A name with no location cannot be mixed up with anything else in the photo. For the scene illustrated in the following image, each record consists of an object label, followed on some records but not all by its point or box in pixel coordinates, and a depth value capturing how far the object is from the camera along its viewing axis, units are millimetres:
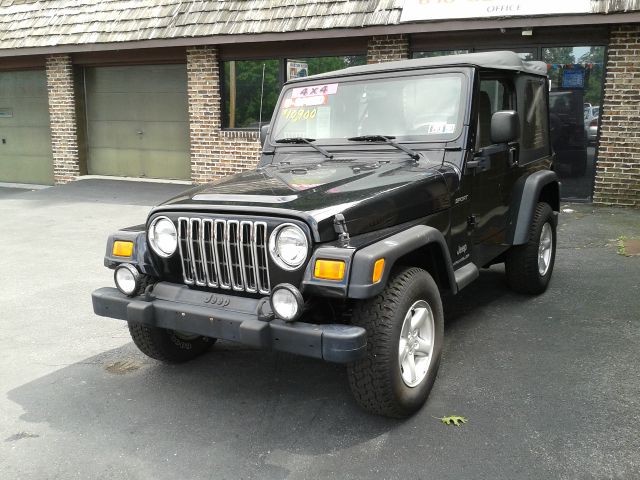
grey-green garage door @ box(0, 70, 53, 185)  14188
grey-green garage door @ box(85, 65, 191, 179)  12703
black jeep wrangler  3090
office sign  8656
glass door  9391
